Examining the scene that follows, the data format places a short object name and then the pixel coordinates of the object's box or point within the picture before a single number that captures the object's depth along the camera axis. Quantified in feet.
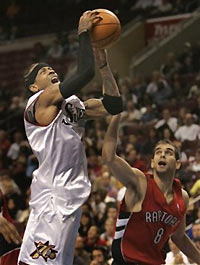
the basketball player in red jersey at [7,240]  18.79
